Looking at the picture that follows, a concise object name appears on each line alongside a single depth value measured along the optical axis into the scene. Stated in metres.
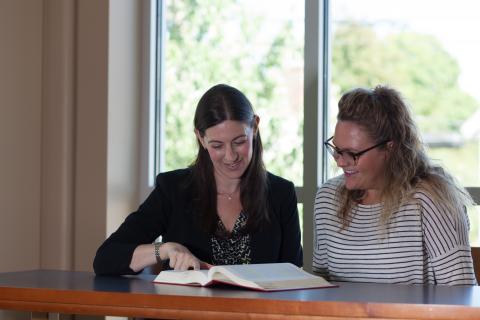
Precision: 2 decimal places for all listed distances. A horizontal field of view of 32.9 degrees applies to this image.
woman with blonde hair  2.45
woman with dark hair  2.68
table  1.82
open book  2.11
